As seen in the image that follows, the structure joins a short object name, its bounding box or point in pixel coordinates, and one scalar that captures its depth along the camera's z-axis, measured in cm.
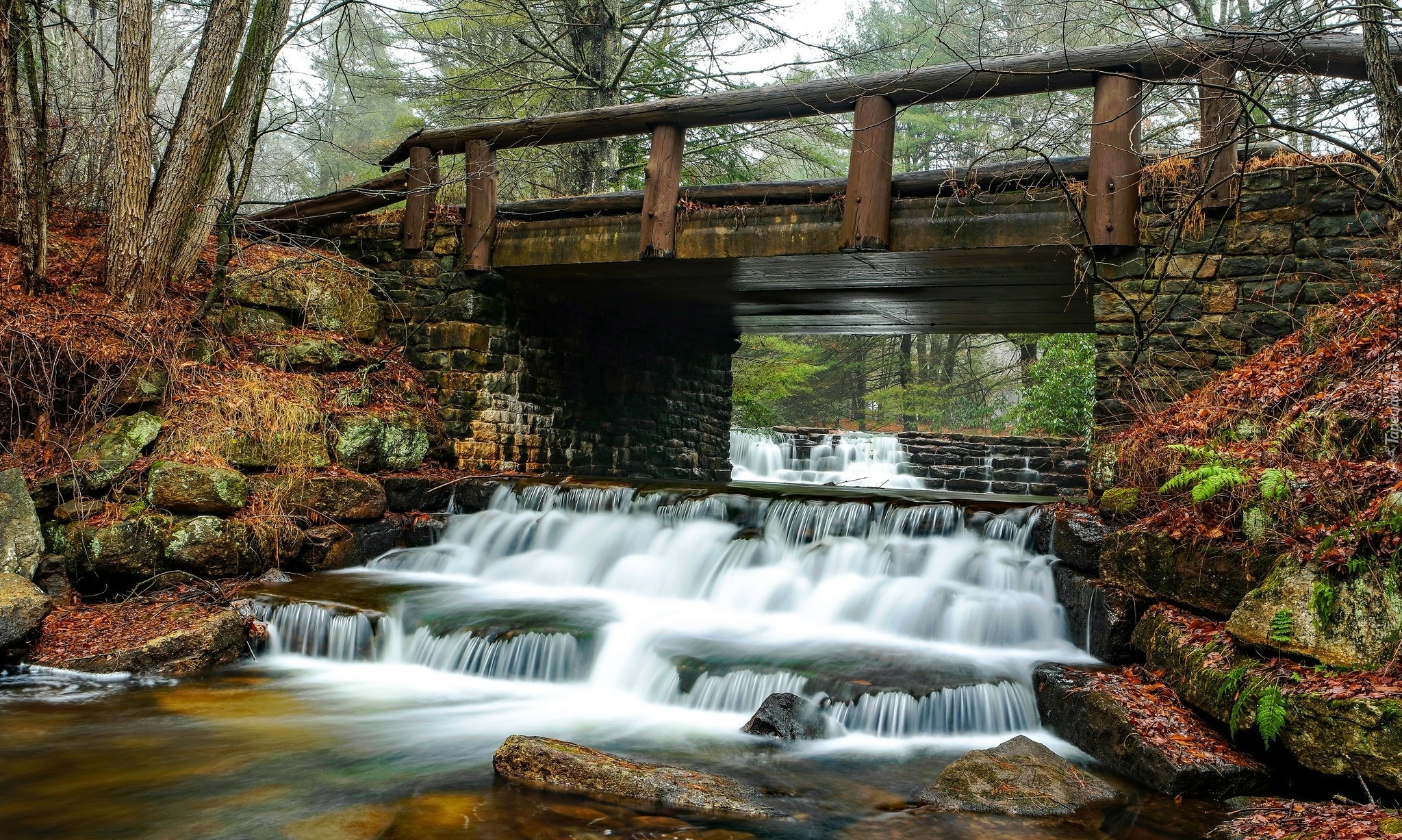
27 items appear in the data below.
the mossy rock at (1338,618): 374
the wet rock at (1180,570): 464
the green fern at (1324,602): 389
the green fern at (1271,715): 372
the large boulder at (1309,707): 342
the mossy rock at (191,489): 705
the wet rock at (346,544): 793
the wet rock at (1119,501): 591
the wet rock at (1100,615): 544
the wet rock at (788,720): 492
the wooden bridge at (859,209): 687
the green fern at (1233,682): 407
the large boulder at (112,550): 664
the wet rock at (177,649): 568
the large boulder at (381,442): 876
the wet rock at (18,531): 617
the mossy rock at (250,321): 889
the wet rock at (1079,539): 597
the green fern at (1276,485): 444
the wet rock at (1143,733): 397
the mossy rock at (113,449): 698
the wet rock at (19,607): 554
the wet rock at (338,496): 804
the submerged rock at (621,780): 391
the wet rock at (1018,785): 390
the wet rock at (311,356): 894
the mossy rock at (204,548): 690
